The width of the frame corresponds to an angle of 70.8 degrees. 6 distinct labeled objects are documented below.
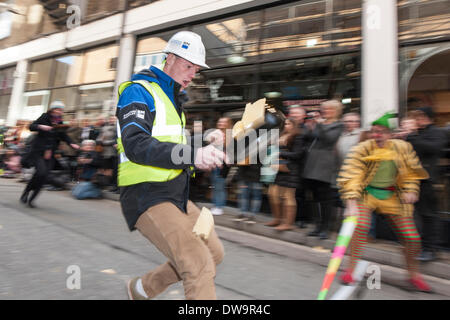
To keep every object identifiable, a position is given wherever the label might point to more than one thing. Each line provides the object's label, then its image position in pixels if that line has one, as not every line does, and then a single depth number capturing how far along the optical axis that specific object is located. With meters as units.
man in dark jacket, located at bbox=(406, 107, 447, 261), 3.82
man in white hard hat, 1.55
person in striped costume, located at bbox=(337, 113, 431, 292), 3.06
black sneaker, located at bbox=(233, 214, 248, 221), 5.56
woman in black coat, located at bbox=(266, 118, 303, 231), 4.84
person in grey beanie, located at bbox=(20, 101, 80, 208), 5.69
